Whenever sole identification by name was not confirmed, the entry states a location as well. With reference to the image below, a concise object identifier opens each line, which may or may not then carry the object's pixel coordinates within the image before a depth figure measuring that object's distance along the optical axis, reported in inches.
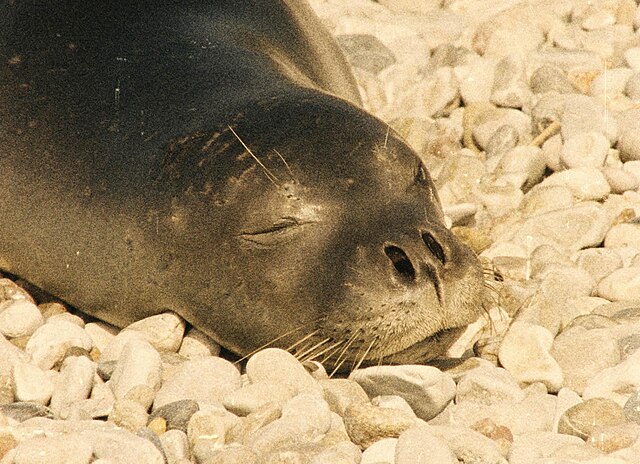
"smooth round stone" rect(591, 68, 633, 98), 617.6
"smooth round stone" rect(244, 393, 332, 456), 341.1
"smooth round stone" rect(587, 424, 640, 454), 338.3
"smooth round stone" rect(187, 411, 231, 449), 350.0
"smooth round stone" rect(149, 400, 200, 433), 357.7
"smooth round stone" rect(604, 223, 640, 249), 493.7
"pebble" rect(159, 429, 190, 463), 343.0
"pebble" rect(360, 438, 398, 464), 338.3
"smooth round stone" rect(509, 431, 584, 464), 337.4
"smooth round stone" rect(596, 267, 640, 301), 448.8
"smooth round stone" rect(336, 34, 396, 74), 674.2
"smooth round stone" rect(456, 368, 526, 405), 381.4
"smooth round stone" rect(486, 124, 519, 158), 576.1
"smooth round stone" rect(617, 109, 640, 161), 555.2
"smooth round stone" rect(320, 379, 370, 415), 372.8
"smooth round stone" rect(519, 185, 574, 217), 526.3
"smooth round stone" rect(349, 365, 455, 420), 373.7
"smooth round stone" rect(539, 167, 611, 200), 530.9
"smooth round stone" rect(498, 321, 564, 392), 396.2
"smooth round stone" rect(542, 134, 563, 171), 559.5
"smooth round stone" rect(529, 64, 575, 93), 619.8
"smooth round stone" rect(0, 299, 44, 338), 425.4
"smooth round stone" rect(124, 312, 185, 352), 421.4
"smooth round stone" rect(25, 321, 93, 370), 401.4
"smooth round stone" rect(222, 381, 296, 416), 366.3
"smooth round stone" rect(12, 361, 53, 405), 375.9
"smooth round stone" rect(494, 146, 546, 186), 553.9
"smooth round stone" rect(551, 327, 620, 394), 396.5
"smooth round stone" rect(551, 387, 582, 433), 367.9
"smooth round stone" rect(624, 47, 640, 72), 633.6
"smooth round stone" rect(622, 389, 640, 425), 361.7
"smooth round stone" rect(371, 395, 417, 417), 368.2
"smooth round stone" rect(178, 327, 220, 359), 424.5
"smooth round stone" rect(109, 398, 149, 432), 358.0
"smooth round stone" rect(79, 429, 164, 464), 324.8
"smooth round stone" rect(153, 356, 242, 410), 373.4
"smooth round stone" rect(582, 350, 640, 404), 378.3
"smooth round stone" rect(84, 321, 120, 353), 435.8
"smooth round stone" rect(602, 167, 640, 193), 530.9
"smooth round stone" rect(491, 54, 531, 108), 614.2
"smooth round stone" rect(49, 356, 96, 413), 374.0
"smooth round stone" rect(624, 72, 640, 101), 608.4
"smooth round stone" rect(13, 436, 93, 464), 317.1
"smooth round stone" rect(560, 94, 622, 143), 565.3
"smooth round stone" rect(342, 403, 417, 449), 348.2
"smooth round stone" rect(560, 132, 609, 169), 547.8
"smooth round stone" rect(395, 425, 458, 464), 323.9
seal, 401.7
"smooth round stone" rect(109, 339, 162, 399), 379.9
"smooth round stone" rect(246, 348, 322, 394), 377.4
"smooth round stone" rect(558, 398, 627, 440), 357.4
